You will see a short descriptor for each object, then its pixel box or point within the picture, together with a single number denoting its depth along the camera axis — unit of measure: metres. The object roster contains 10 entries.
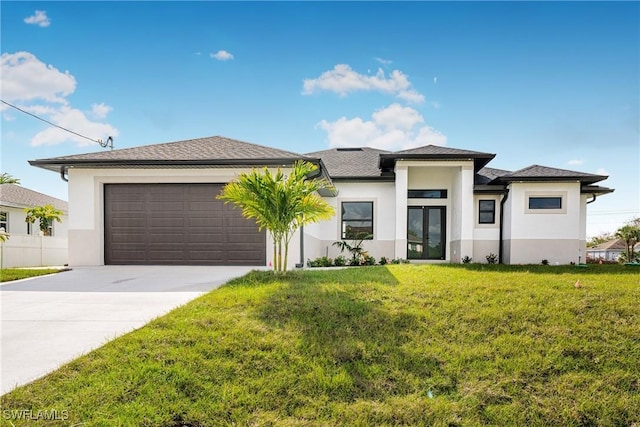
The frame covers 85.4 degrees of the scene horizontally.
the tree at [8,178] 35.31
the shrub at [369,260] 13.24
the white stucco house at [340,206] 10.84
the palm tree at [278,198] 6.97
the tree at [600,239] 43.68
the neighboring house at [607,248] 37.08
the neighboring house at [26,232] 14.06
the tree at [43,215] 17.12
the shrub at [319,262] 12.27
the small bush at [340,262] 12.93
